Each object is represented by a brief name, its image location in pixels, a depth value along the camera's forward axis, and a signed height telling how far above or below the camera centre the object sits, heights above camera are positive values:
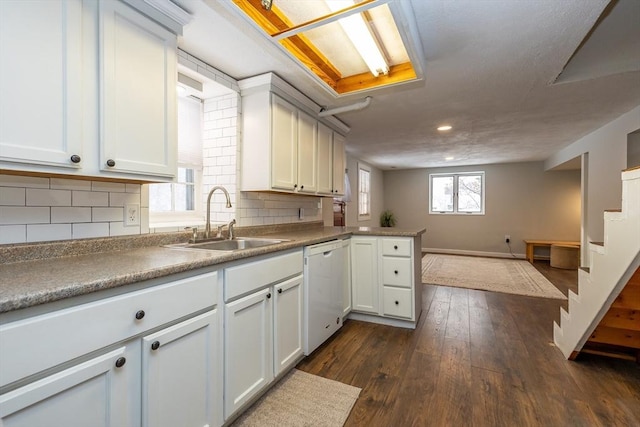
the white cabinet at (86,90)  1.00 +0.49
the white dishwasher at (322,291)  2.12 -0.65
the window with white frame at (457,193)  7.19 +0.47
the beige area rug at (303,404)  1.56 -1.13
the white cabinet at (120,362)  0.78 -0.50
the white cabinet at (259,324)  1.46 -0.66
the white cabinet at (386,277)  2.76 -0.65
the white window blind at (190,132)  2.24 +0.63
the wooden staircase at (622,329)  1.99 -0.89
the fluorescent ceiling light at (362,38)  1.50 +1.02
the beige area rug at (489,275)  4.12 -1.09
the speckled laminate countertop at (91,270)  0.81 -0.22
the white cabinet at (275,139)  2.30 +0.62
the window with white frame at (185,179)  2.09 +0.25
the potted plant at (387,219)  7.59 -0.21
